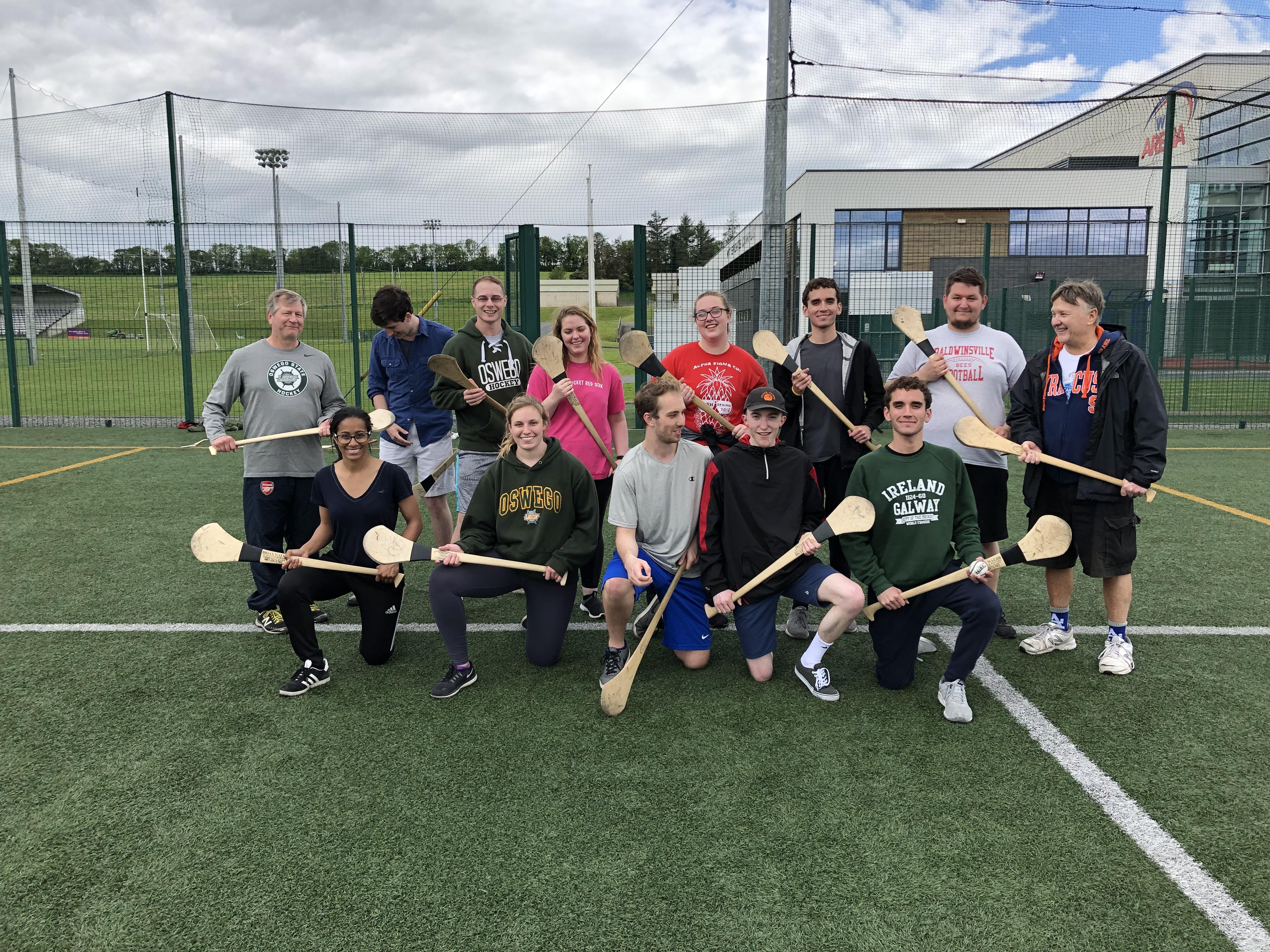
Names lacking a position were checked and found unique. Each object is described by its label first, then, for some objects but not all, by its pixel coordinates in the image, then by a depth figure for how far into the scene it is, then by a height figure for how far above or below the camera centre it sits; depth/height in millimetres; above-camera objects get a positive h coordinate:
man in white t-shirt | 4195 -86
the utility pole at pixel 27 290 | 15453 +1428
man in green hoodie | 4758 -72
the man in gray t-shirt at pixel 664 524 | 3848 -740
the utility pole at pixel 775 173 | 10258 +2319
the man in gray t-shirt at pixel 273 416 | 4445 -276
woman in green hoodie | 3891 -739
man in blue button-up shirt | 5090 -188
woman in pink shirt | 4461 -168
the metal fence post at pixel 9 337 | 11612 +379
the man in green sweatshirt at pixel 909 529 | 3631 -717
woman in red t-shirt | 4422 -40
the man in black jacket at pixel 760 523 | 3795 -714
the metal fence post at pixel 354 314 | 11250 +686
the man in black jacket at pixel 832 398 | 4340 -180
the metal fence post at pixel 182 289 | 11430 +1059
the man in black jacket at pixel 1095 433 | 3709 -312
